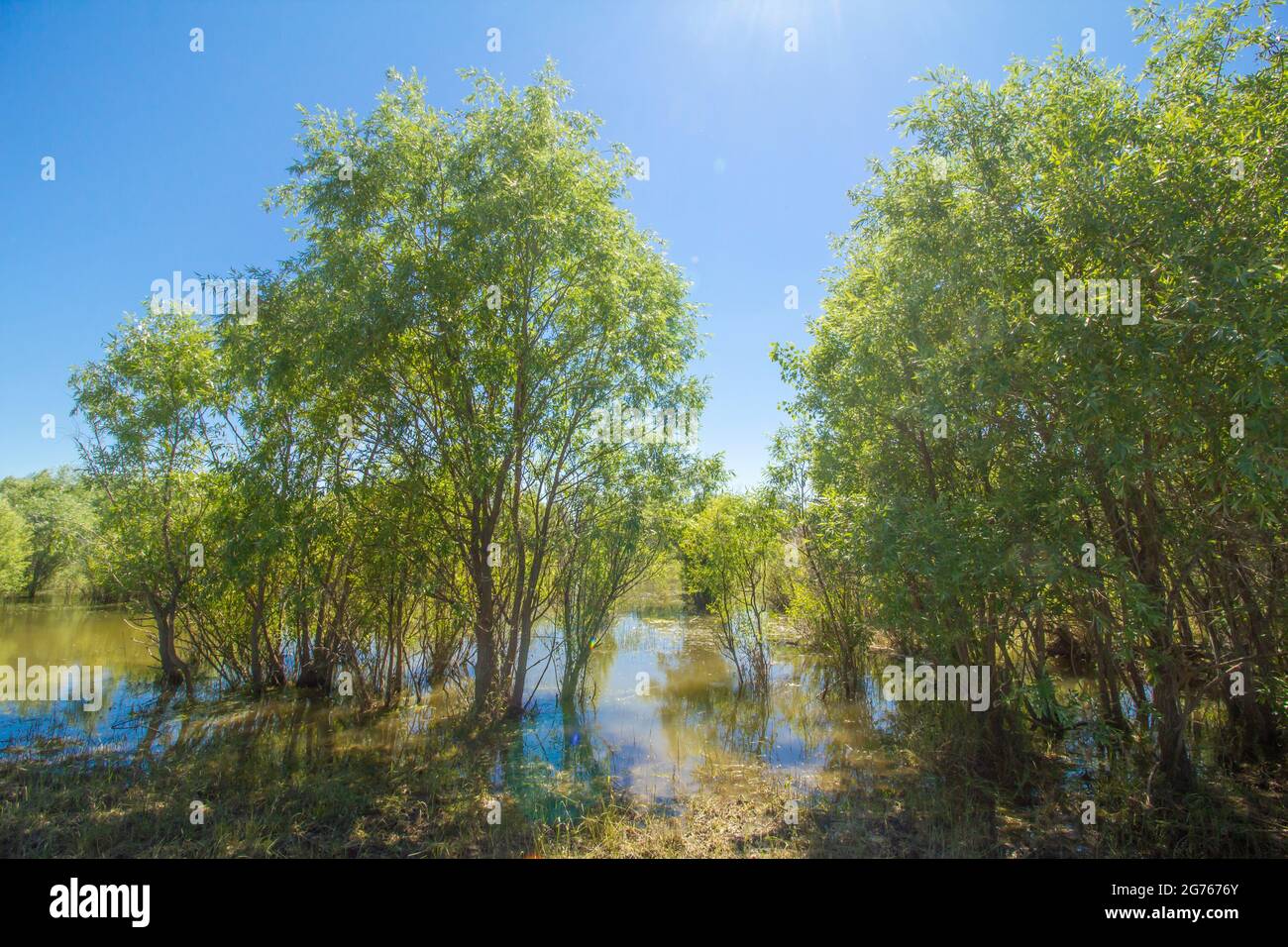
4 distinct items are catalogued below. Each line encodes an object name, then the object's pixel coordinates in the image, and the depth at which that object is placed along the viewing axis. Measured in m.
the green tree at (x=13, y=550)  30.55
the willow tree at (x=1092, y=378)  4.69
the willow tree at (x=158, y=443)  11.95
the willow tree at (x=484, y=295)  8.83
